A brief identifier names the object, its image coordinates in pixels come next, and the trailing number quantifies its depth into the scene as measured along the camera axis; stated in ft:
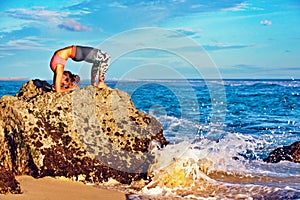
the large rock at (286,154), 26.94
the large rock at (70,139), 19.93
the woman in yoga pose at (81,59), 22.22
